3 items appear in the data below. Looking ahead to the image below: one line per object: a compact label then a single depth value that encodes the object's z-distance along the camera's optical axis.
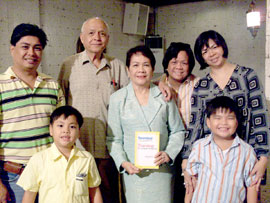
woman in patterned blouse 1.98
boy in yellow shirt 1.90
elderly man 2.57
